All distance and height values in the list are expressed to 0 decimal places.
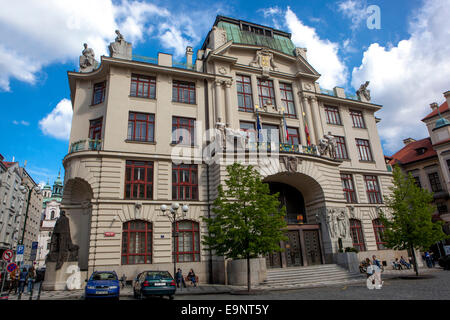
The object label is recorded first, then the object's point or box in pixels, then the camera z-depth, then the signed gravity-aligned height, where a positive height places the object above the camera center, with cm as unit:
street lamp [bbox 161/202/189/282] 2391 +367
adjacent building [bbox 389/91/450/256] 4050 +1218
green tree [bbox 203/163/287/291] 1723 +192
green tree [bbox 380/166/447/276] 2158 +188
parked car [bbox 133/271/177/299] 1452 -96
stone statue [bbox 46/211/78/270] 2050 +155
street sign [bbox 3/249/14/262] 1492 +86
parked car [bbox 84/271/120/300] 1445 -94
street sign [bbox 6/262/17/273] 1438 +26
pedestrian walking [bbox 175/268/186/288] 2047 -90
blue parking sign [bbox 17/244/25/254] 1727 +127
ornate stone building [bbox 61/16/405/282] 2341 +886
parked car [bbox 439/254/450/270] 2712 -124
